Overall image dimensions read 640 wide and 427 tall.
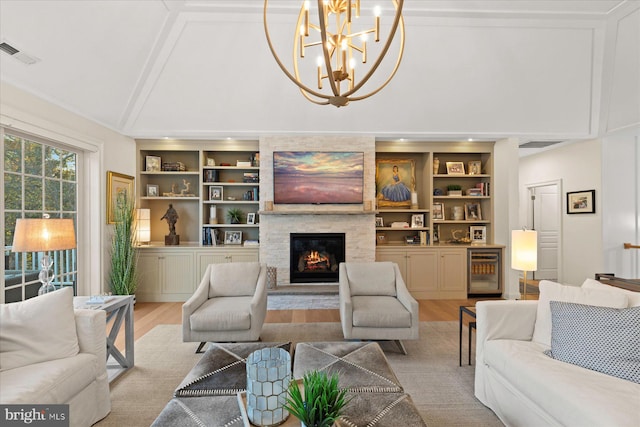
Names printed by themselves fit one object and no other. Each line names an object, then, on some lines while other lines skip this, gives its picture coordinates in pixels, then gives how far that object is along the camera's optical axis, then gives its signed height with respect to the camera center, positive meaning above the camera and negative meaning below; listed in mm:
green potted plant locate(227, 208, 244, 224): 5367 -77
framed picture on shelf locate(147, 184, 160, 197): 5320 +364
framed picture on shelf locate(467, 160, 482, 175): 5465 +752
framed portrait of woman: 5582 +524
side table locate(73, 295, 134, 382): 2619 -1035
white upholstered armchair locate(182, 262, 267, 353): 2877 -946
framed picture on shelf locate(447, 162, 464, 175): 5480 +757
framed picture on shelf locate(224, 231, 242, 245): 5379 -469
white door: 6391 -342
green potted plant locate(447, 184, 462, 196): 5453 +375
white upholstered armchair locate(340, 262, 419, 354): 2932 -945
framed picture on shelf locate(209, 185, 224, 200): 5324 +311
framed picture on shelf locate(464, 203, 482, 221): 5477 -24
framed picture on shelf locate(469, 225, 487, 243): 5359 -405
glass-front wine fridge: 5086 -924
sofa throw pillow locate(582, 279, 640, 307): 1990 -546
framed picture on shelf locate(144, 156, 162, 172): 5215 +806
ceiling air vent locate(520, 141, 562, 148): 5363 +1179
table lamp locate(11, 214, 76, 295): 2146 -180
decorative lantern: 1377 -816
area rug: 2125 -1395
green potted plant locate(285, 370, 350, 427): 1226 -771
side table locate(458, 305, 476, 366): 2613 -900
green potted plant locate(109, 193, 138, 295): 4270 -561
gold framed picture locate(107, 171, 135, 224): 4301 +322
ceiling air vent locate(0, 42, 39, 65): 2607 +1380
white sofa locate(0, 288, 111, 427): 1682 -891
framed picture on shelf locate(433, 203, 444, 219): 5438 -5
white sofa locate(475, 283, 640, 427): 1465 -914
